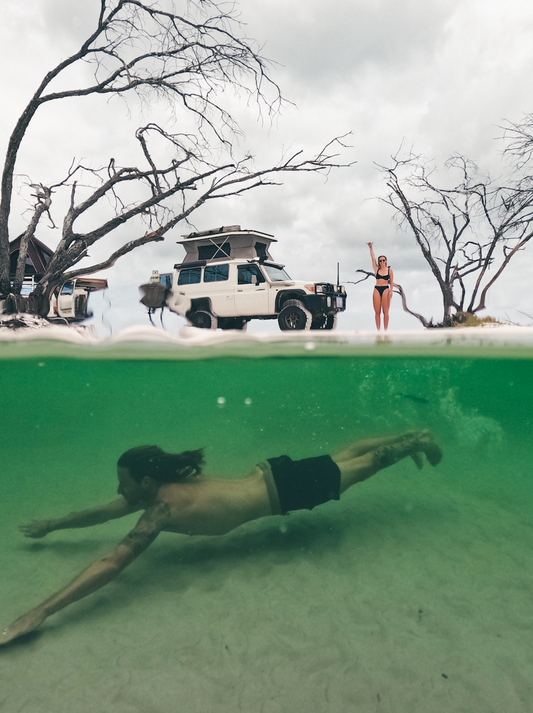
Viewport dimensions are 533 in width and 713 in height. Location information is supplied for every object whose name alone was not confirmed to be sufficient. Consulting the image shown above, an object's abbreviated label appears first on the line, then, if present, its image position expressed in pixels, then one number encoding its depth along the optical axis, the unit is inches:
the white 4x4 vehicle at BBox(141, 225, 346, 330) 509.7
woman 440.1
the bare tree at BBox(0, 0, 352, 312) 577.9
